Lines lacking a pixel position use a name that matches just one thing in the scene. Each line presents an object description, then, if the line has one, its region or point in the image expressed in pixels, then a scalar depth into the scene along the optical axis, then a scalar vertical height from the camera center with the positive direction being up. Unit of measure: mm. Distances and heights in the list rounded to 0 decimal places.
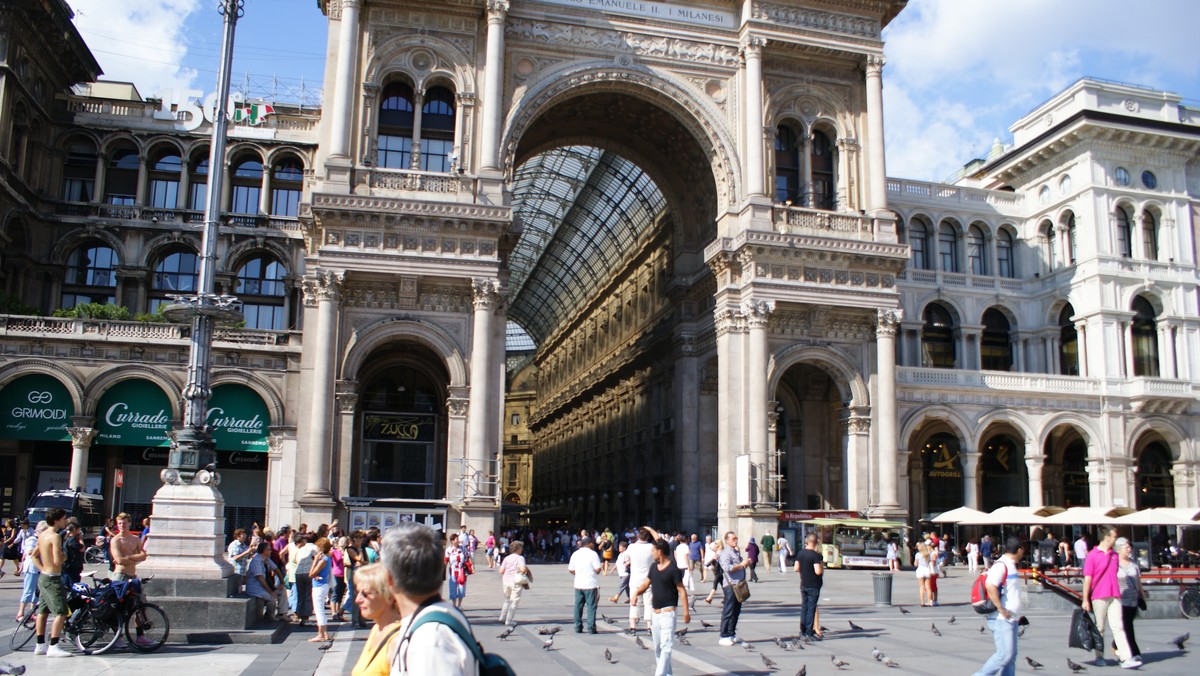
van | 34062 -152
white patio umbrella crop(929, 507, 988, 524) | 42375 -71
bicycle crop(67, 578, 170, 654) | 14664 -1617
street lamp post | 17203 +438
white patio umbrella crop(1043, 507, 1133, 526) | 39594 -10
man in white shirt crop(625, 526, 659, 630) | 16803 -766
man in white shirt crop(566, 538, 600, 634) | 18562 -1269
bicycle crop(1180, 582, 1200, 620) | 22750 -1821
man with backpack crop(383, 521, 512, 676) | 4477 -478
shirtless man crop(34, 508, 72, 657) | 14117 -1064
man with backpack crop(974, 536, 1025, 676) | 11789 -1109
